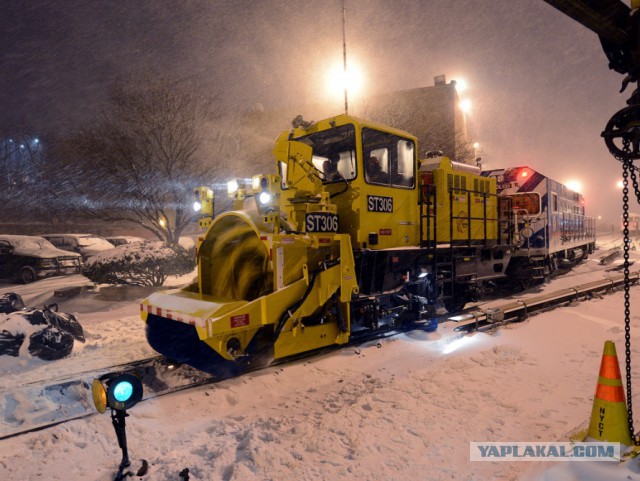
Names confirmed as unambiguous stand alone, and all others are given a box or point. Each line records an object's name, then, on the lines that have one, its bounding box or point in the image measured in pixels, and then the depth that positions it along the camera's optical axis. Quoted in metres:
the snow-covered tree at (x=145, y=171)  13.92
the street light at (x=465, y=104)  31.84
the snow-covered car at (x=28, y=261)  15.73
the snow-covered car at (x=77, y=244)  20.03
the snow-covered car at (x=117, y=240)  22.95
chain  3.30
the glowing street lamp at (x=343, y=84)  17.38
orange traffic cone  3.27
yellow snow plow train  5.33
